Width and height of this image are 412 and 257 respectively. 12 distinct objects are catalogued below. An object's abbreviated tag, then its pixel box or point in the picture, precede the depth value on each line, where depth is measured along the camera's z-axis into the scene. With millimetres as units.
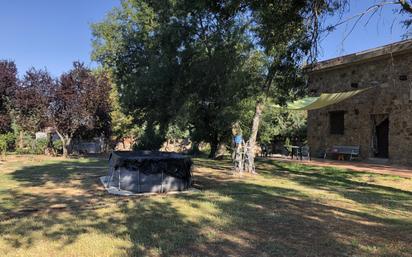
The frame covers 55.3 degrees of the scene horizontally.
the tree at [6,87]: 21172
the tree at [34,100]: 19734
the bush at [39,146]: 22984
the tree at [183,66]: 13344
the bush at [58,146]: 23380
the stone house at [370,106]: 15578
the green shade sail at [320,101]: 16356
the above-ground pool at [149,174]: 9016
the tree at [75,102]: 19969
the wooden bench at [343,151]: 17844
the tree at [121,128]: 27125
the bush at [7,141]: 19875
